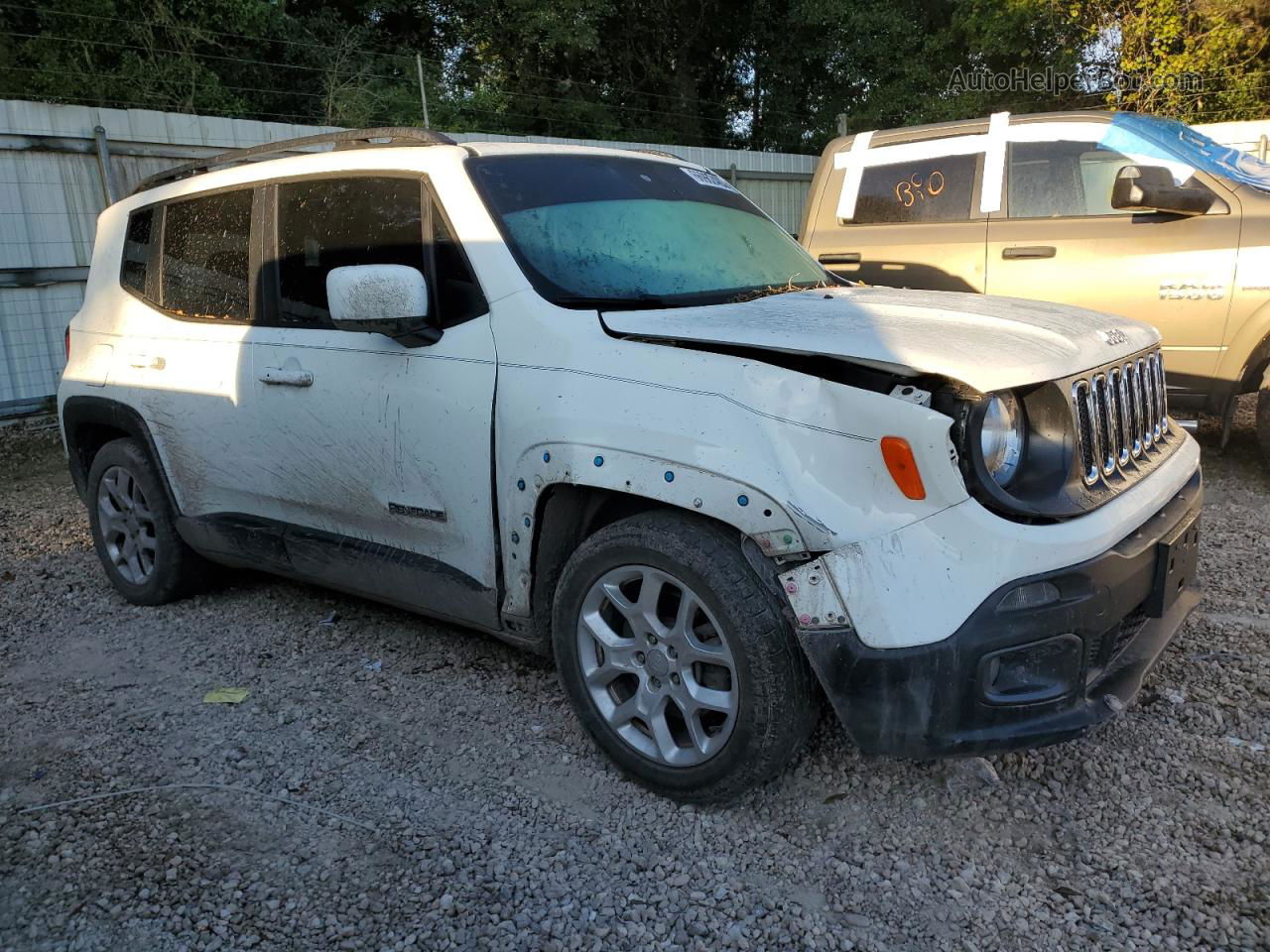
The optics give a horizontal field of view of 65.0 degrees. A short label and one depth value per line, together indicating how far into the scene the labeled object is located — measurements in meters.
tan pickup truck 5.36
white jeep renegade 2.36
